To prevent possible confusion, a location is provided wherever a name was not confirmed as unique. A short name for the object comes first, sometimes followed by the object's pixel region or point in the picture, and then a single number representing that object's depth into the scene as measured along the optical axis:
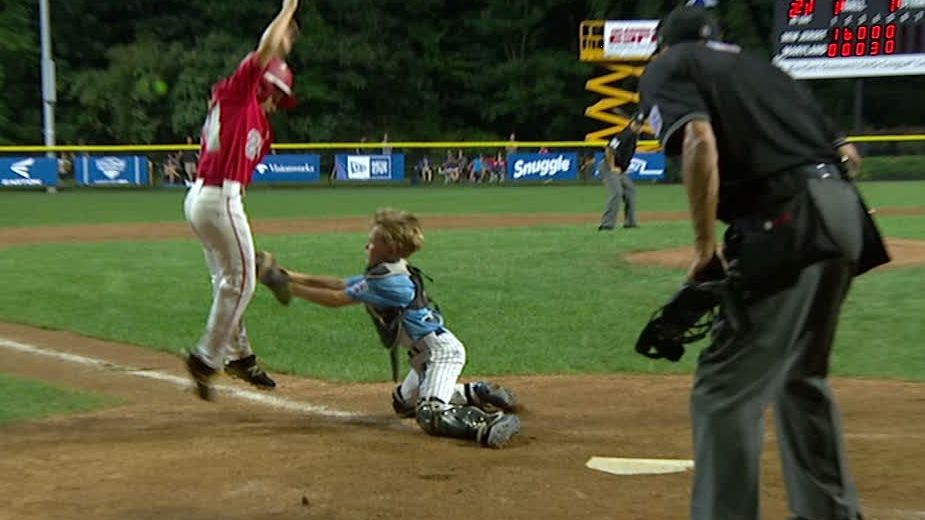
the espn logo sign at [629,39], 41.50
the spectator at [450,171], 38.44
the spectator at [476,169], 38.19
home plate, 5.23
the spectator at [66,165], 35.44
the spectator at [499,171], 38.00
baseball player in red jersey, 6.27
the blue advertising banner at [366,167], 37.09
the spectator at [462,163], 38.72
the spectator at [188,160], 34.22
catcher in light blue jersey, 5.88
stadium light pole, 36.41
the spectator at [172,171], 36.41
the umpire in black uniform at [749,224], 3.89
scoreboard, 31.34
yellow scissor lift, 43.19
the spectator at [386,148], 36.84
